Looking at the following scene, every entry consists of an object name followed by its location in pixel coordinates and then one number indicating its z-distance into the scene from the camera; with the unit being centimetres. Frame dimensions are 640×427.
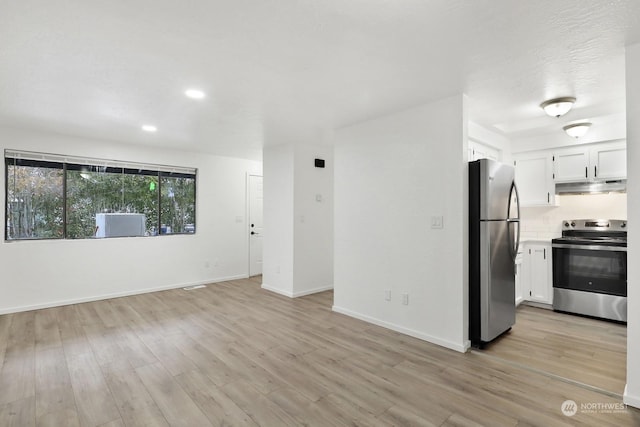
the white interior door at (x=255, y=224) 658
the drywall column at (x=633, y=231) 210
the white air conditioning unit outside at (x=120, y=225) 495
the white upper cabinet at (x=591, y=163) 393
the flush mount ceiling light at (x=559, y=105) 307
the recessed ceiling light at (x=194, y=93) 293
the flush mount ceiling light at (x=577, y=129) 378
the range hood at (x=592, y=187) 403
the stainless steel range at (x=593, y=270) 368
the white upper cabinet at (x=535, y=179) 448
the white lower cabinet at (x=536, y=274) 424
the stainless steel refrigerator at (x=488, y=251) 302
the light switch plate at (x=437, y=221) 314
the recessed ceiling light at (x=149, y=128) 409
